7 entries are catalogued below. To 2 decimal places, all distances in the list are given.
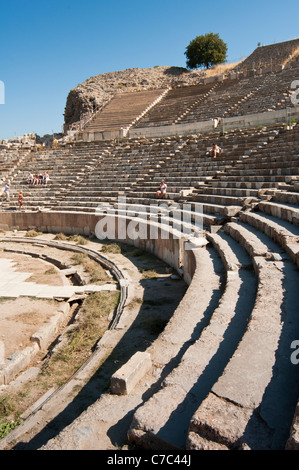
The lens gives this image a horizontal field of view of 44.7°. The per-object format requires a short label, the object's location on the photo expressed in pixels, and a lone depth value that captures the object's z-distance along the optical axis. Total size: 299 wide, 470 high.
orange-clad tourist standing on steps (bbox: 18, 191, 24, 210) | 18.05
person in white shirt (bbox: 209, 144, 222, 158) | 15.13
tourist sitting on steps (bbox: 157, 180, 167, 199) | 14.13
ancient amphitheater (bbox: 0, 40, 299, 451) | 2.74
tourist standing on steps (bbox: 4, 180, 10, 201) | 19.34
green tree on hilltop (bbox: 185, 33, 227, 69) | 45.88
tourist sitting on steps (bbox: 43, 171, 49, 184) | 19.92
